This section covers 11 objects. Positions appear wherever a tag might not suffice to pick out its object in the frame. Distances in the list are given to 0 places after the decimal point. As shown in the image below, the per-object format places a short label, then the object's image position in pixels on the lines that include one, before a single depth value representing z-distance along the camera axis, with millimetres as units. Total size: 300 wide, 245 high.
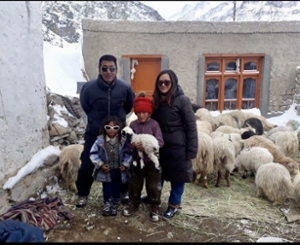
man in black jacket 3475
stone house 8773
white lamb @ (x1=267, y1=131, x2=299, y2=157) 5703
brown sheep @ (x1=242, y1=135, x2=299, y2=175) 4750
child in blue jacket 3385
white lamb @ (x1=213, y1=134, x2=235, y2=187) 4500
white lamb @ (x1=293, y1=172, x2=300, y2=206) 3845
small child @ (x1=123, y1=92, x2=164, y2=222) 3293
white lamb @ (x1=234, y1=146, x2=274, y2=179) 4730
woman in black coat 3270
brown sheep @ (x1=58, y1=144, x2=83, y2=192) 4270
